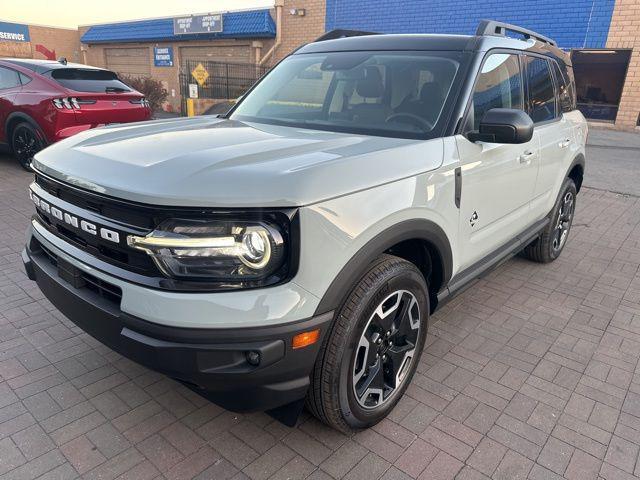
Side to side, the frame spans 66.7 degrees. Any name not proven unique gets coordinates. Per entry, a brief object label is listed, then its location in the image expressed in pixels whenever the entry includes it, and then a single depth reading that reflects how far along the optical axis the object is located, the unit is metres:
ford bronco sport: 1.82
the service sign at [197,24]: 22.72
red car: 7.07
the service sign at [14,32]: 31.44
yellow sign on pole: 15.05
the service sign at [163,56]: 25.73
